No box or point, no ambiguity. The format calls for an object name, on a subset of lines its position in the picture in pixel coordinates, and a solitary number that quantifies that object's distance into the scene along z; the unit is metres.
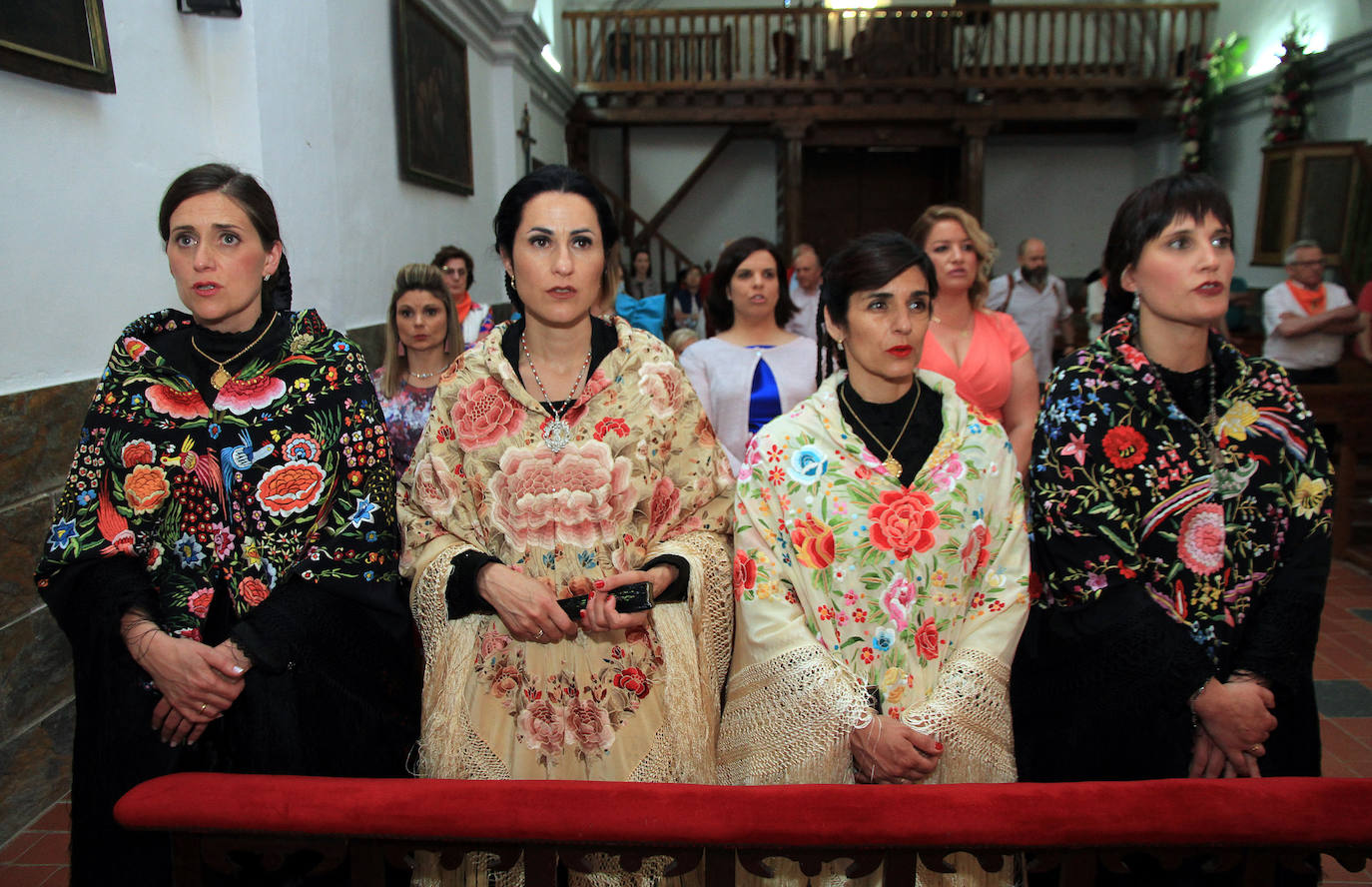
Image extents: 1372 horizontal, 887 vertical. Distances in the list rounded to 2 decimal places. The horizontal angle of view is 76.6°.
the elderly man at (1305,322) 6.22
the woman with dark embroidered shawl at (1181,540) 1.72
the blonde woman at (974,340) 2.91
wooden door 15.27
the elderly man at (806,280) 6.33
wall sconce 3.63
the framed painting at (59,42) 2.69
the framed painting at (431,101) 6.20
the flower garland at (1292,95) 10.08
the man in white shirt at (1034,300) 7.05
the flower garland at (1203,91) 11.91
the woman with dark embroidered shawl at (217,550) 1.69
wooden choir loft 12.72
